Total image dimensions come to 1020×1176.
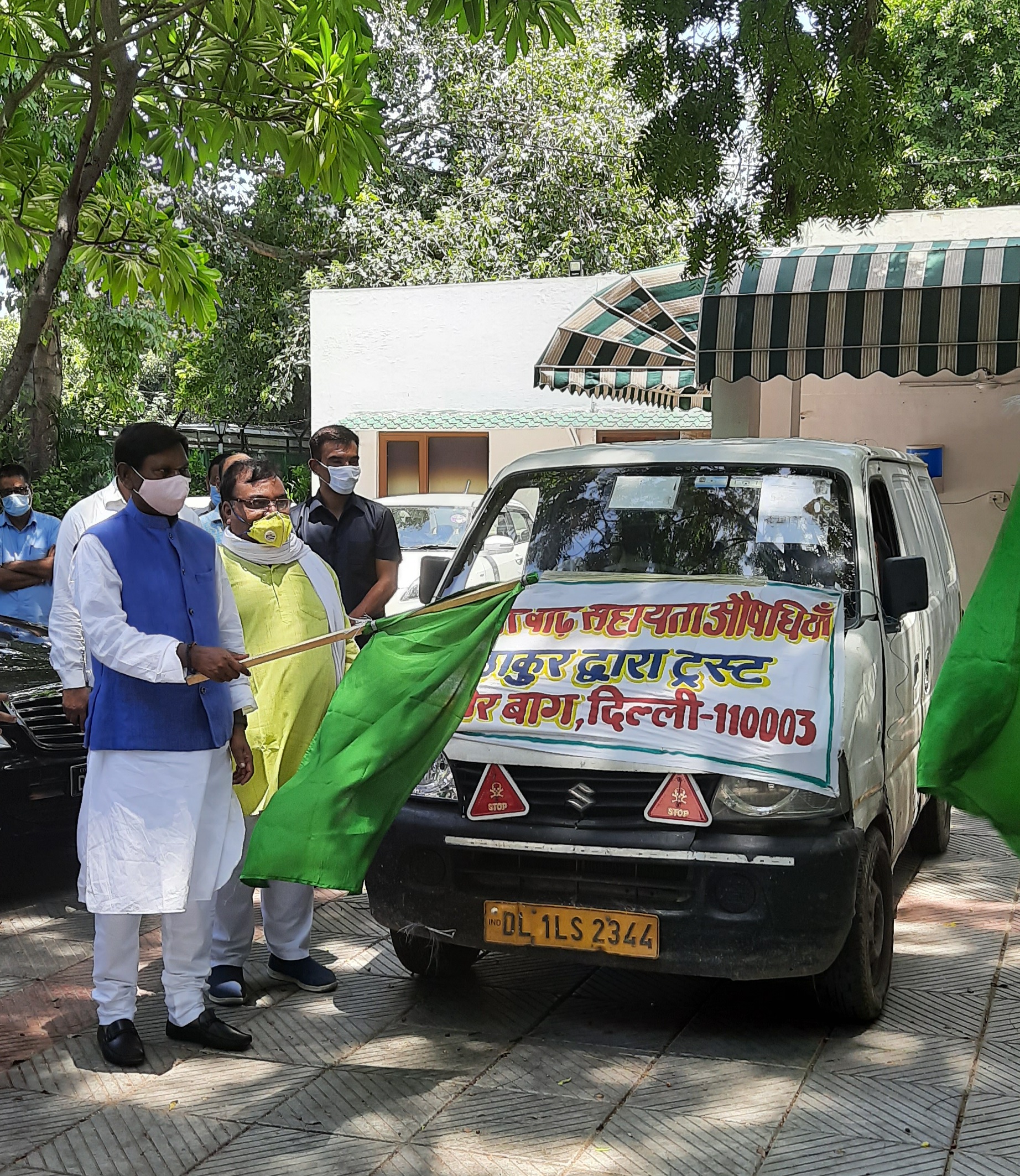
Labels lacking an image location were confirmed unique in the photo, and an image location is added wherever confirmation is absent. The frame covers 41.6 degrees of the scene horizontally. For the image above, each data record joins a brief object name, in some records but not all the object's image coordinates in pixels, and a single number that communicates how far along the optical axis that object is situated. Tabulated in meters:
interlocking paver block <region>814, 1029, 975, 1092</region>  4.59
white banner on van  4.56
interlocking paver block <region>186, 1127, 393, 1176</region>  4.00
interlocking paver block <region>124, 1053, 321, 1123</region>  4.40
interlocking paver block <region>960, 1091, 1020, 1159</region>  4.11
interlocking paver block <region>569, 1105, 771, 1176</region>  3.99
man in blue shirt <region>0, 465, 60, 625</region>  9.32
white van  4.52
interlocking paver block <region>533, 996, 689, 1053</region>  4.93
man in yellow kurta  5.30
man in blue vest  4.55
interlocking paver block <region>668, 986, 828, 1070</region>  4.79
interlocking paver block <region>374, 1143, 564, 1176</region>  3.98
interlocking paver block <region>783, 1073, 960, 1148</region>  4.20
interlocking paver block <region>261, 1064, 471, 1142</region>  4.29
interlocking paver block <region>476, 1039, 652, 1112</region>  4.53
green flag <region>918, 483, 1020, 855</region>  2.24
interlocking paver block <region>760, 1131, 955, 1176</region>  3.96
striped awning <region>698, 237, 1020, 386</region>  10.38
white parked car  13.12
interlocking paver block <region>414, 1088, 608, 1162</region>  4.13
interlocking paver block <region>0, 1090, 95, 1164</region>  4.18
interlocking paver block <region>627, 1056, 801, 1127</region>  4.34
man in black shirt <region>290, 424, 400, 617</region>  6.80
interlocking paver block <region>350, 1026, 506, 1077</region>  4.75
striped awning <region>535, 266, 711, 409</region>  12.92
